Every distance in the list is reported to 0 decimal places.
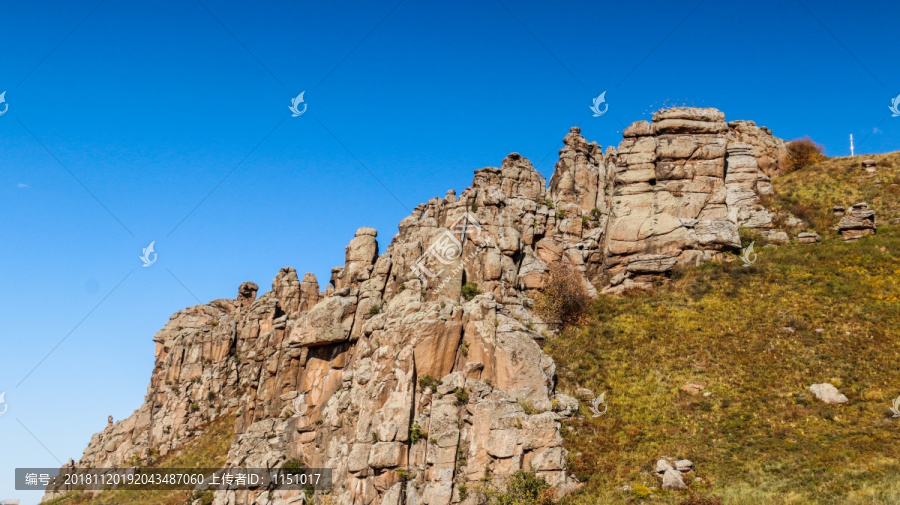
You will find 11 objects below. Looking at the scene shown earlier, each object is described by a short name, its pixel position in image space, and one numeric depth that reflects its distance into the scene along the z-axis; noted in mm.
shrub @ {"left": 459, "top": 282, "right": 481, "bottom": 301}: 56647
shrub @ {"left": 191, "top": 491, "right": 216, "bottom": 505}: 61625
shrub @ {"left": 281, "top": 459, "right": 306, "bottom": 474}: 53688
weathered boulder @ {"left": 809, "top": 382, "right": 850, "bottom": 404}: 43562
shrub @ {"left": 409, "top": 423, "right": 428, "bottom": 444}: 44875
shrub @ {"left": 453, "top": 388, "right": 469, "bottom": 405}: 45656
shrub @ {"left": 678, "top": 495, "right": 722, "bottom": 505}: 36781
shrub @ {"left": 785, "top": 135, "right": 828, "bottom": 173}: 82500
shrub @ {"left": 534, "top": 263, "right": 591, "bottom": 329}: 59688
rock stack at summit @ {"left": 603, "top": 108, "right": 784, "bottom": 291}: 65250
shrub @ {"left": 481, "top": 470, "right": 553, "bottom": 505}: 39906
